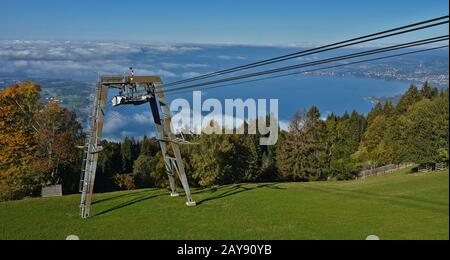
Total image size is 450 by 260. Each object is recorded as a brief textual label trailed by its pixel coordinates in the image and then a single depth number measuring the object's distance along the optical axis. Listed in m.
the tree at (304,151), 61.62
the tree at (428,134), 50.44
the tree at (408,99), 81.81
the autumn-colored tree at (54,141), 41.94
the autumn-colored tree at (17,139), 39.06
